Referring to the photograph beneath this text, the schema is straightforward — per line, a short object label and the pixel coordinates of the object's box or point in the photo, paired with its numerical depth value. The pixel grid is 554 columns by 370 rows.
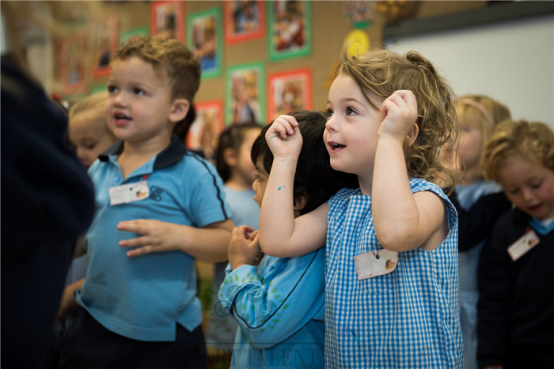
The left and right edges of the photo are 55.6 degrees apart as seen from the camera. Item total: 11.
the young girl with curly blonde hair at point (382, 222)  1.09
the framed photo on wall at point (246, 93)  4.07
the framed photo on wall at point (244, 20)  4.01
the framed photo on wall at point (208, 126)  4.36
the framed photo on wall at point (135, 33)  4.61
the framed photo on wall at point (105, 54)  4.34
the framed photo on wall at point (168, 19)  4.46
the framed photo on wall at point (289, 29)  3.68
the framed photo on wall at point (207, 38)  4.27
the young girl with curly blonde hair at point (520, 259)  1.93
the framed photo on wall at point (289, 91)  3.73
